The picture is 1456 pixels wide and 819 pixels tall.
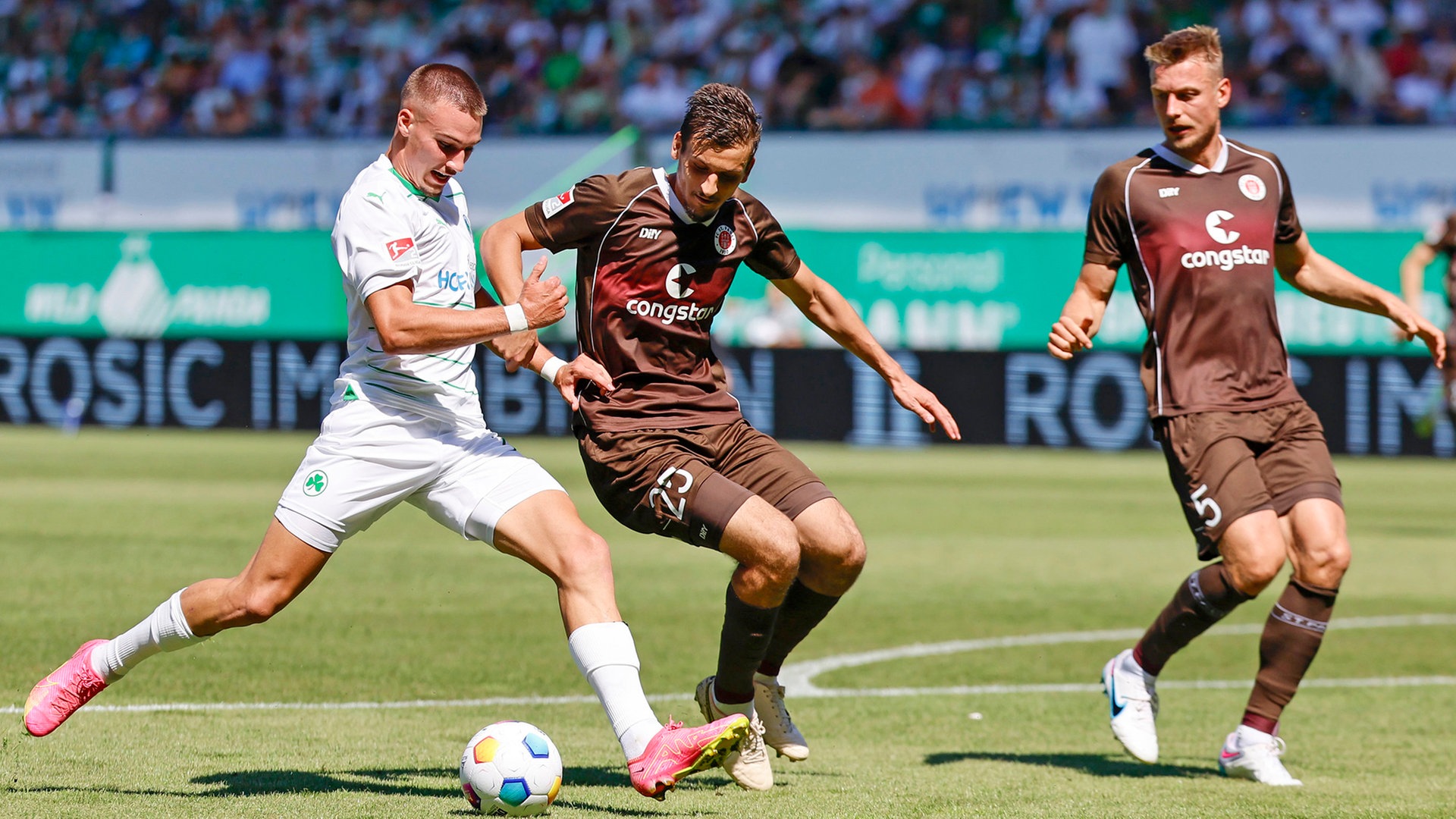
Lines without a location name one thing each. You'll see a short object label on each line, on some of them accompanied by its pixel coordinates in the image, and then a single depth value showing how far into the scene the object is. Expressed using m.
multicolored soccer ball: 9.64
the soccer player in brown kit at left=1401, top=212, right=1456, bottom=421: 24.02
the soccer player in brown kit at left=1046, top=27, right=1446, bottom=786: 11.67
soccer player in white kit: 10.07
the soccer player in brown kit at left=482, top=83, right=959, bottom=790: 10.94
